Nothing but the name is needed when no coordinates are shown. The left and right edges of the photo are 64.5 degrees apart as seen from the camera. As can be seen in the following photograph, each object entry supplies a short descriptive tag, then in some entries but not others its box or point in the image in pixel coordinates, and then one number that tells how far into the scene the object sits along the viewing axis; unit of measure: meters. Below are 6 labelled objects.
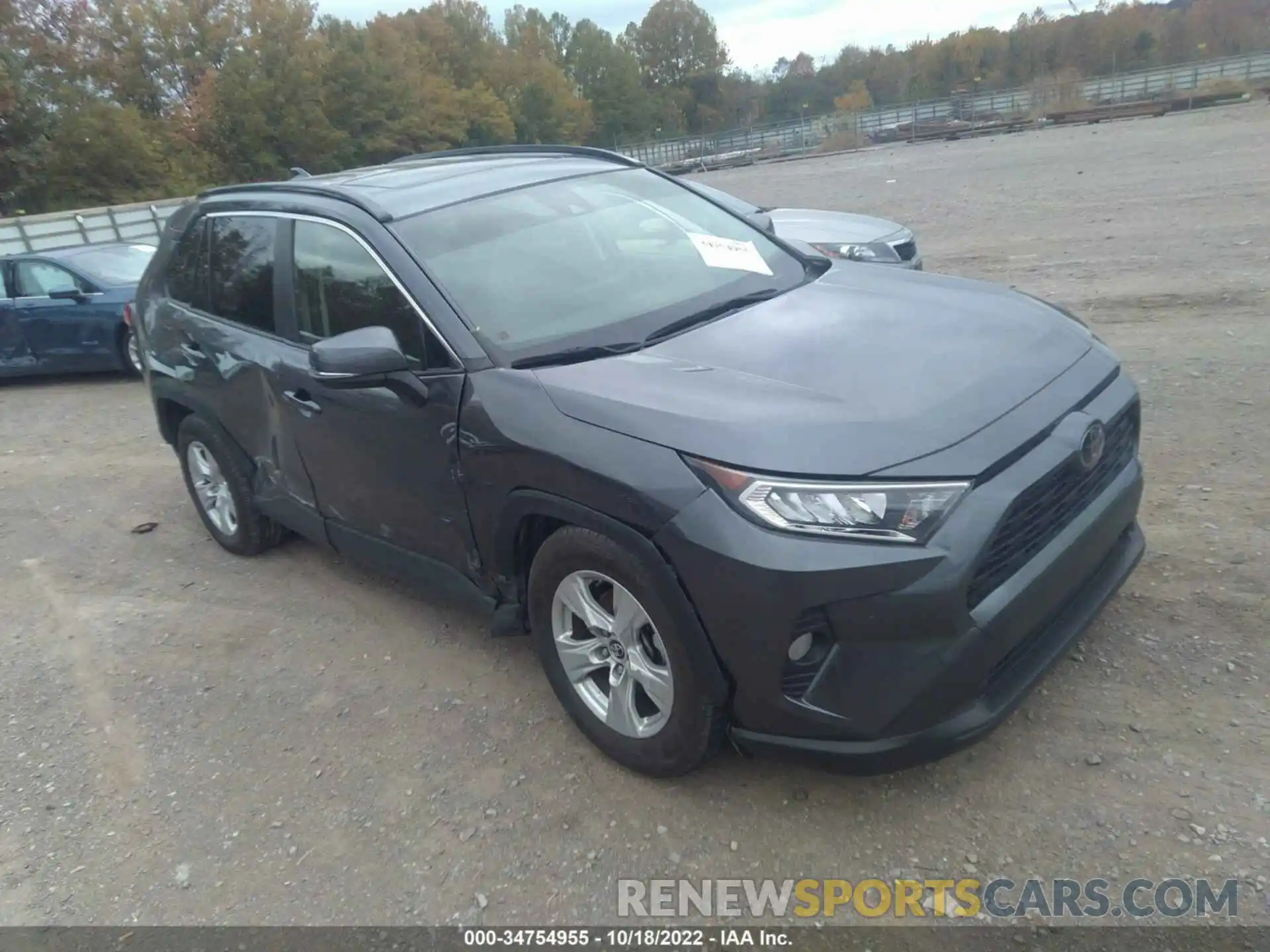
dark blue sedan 9.66
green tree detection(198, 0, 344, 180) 51.66
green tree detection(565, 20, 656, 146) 87.00
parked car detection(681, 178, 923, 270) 7.06
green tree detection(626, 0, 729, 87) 102.00
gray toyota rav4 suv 2.56
